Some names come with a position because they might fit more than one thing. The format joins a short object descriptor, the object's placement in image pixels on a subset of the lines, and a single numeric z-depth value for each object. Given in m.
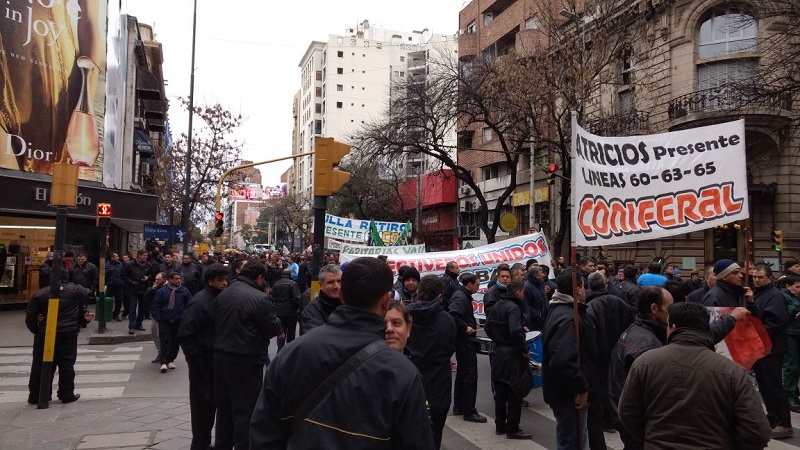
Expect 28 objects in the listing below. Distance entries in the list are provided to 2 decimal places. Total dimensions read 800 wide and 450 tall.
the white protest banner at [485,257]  13.52
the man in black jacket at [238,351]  5.44
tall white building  95.81
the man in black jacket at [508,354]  6.82
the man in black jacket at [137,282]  14.97
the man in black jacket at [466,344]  7.33
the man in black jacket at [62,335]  8.20
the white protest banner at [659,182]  5.62
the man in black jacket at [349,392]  2.36
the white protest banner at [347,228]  23.97
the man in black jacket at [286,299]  10.76
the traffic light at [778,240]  17.91
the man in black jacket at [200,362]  6.03
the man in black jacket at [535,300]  9.08
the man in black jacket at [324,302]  5.12
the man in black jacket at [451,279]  9.78
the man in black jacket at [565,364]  4.94
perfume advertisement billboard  19.42
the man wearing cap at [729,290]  6.54
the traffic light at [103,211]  15.07
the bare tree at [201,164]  34.44
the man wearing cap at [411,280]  7.92
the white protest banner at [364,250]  16.26
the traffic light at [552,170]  18.56
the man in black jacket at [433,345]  5.84
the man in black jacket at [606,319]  6.00
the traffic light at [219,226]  22.03
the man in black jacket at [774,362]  6.72
